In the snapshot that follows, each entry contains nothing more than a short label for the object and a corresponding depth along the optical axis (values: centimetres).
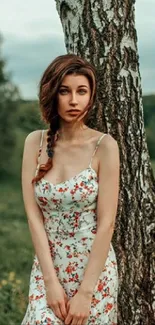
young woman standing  373
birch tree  464
